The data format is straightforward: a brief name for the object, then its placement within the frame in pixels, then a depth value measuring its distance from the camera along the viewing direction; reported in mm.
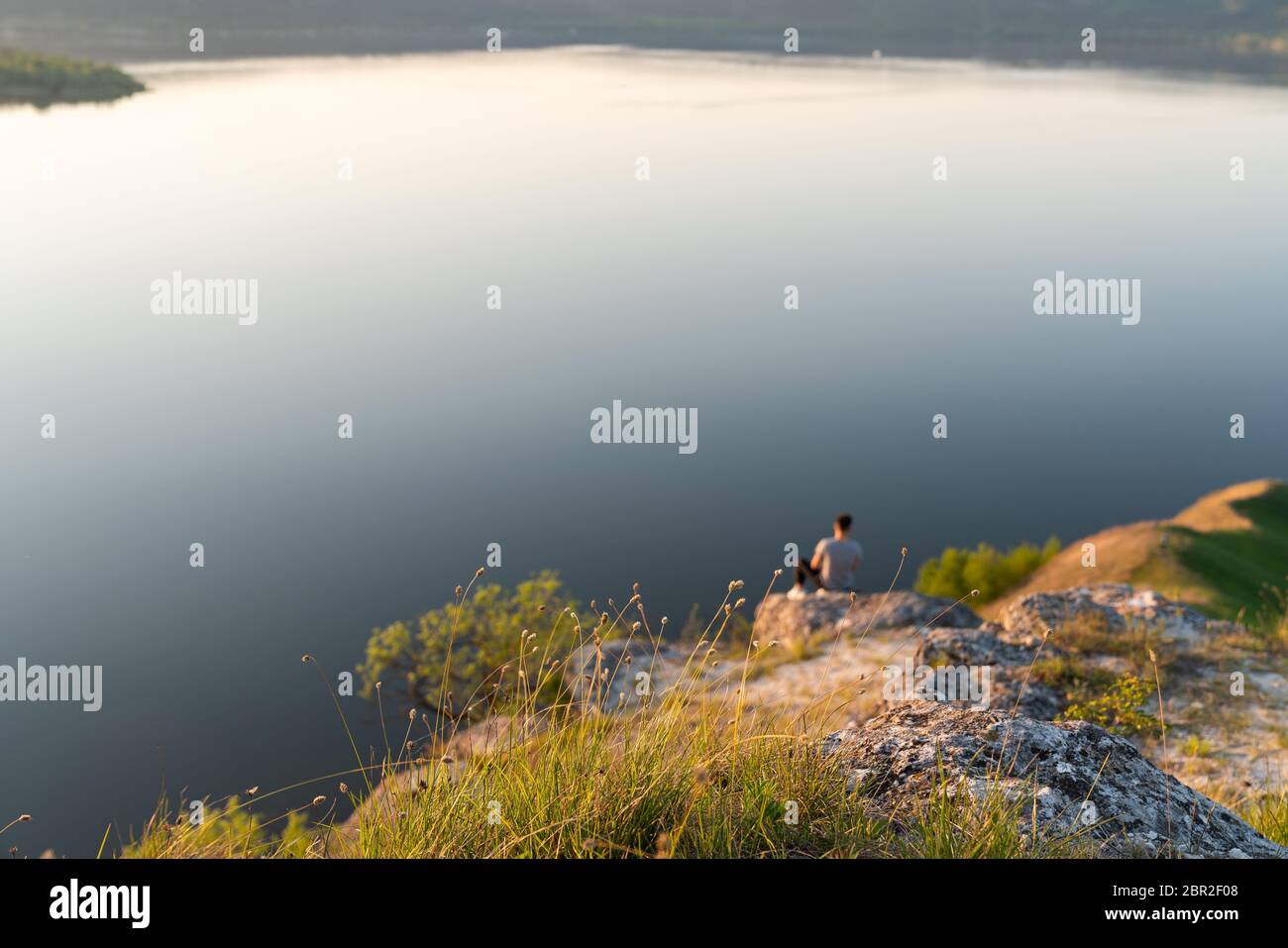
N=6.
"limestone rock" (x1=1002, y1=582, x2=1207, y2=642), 10086
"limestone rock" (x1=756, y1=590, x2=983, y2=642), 12094
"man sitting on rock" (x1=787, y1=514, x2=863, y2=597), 13273
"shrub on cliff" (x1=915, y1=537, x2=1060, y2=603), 21141
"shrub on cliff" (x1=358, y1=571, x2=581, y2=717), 14297
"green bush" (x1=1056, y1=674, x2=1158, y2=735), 7914
